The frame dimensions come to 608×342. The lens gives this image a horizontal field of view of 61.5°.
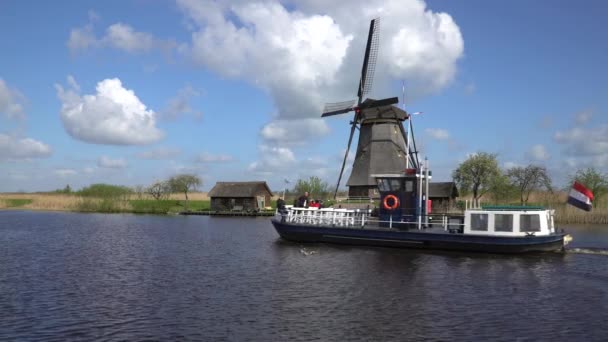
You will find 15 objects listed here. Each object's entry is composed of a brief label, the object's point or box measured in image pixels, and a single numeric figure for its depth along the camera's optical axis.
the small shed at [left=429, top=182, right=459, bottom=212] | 62.16
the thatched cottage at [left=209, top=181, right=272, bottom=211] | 75.88
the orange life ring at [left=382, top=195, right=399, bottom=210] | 31.97
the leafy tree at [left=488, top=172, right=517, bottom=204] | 69.38
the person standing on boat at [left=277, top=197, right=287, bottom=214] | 35.92
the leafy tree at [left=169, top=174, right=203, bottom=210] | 89.01
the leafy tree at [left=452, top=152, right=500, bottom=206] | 72.38
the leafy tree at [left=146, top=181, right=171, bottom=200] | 89.69
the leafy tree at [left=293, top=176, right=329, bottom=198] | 85.94
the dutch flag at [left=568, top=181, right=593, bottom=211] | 28.10
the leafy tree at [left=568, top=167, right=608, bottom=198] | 60.97
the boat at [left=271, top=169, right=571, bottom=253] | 28.39
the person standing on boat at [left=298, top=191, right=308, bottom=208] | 36.83
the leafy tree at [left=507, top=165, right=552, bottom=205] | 68.69
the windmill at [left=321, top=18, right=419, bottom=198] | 59.06
